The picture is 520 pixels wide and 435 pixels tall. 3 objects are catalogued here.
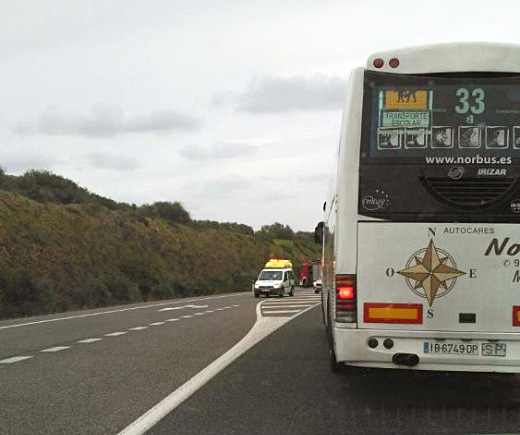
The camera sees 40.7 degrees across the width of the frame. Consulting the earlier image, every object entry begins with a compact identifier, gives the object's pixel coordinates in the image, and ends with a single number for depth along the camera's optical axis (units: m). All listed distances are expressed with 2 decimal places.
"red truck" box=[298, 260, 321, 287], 60.14
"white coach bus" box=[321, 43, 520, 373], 6.93
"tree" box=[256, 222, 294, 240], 113.36
